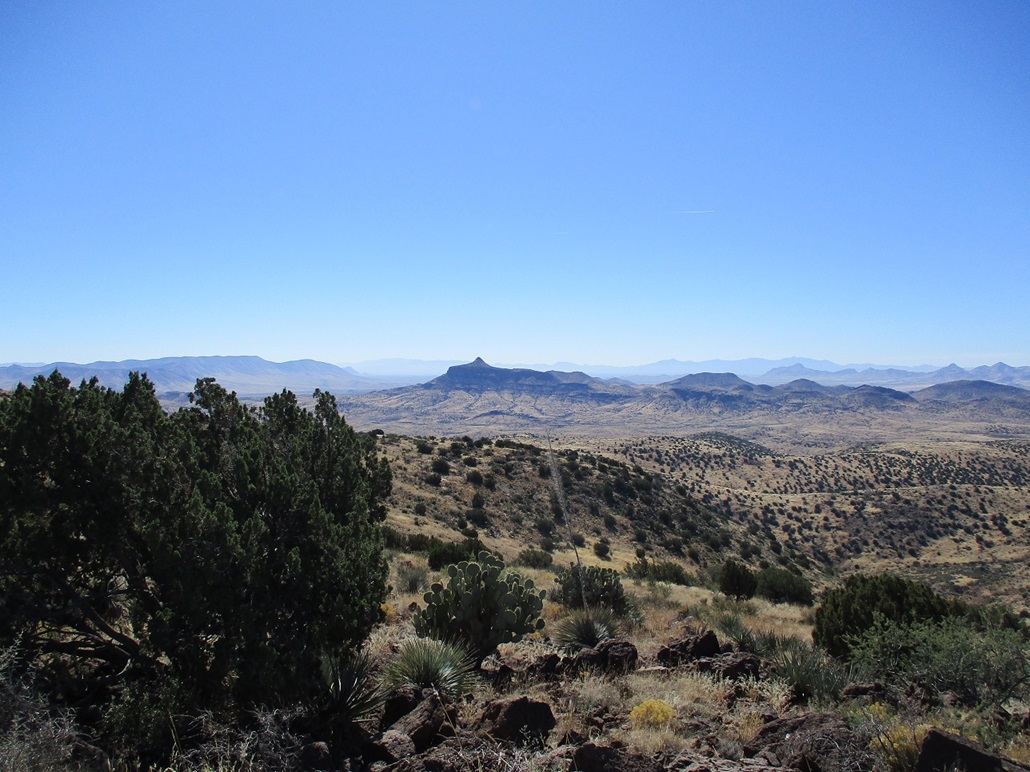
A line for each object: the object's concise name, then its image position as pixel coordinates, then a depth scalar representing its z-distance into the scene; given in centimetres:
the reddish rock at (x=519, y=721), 567
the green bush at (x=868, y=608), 1060
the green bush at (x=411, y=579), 1405
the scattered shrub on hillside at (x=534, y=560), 2381
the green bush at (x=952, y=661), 734
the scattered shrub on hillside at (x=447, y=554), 1789
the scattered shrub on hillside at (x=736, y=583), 2006
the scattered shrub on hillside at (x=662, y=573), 2339
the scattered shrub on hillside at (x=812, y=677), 739
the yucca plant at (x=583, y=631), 1012
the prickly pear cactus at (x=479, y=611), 896
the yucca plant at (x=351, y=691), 618
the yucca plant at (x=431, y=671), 688
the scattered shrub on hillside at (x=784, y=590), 2191
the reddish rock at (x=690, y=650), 880
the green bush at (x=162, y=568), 562
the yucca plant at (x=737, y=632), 1005
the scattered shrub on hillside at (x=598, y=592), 1338
